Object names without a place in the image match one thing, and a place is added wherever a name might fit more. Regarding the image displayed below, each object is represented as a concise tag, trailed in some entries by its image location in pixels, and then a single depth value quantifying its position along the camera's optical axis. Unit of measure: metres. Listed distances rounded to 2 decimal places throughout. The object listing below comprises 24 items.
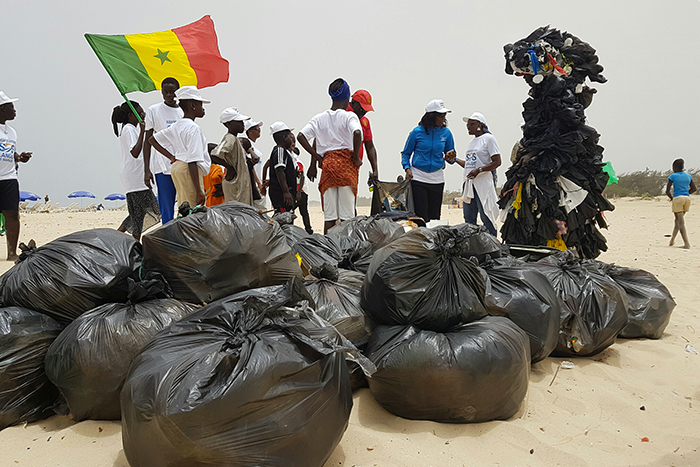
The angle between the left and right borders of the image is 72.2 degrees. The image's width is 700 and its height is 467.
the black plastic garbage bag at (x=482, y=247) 2.77
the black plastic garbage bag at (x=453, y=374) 1.84
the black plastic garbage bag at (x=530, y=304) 2.37
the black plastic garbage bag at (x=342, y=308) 2.15
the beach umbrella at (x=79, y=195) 44.53
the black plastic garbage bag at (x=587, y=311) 2.64
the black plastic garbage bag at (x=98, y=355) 1.84
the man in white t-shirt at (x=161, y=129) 4.67
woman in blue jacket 5.34
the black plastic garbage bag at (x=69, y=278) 2.09
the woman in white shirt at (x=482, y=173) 5.44
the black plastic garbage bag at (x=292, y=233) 3.17
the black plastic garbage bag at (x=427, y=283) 2.04
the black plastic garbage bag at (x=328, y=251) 3.04
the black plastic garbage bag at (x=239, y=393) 1.30
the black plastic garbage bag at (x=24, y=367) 1.92
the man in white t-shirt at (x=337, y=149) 4.64
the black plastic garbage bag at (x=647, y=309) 3.04
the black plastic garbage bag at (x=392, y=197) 5.34
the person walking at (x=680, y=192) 8.08
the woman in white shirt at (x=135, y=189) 5.21
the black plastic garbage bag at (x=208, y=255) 2.12
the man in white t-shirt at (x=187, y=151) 4.23
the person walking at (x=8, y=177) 5.11
